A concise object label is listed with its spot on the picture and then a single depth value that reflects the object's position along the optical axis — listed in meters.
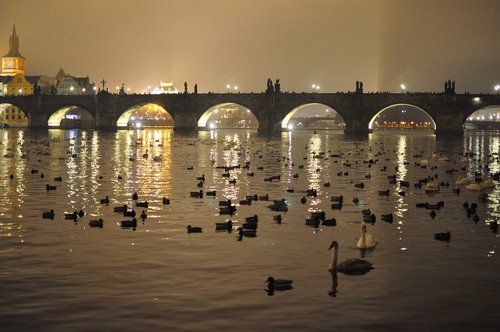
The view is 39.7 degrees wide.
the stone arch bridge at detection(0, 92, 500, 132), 124.19
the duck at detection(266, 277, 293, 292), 16.17
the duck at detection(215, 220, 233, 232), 23.23
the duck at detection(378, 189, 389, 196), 33.29
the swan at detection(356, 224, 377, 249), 20.45
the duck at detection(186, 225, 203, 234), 22.78
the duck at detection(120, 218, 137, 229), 23.42
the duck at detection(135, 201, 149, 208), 28.06
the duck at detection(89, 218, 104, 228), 23.47
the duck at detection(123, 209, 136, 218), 25.00
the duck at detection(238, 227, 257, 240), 22.23
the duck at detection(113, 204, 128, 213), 26.59
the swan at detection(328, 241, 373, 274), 17.84
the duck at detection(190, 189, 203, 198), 31.81
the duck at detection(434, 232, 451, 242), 21.96
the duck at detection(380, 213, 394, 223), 25.25
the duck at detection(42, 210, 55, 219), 25.38
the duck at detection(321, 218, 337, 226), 24.09
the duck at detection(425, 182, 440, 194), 34.69
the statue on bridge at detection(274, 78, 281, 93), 138.00
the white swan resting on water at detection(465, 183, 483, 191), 36.03
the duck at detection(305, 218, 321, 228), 24.06
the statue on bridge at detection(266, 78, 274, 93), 138.00
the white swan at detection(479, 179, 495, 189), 35.73
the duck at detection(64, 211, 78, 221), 25.03
